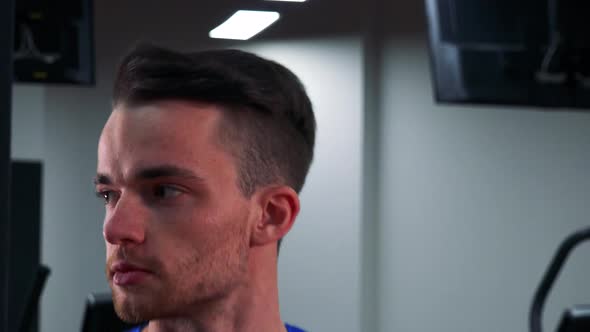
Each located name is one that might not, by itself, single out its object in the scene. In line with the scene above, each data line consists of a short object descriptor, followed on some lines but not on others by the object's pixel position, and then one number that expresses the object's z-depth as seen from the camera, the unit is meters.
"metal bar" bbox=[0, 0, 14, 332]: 1.35
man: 1.43
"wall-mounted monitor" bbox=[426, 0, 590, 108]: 1.98
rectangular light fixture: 6.56
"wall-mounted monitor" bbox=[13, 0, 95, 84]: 3.32
